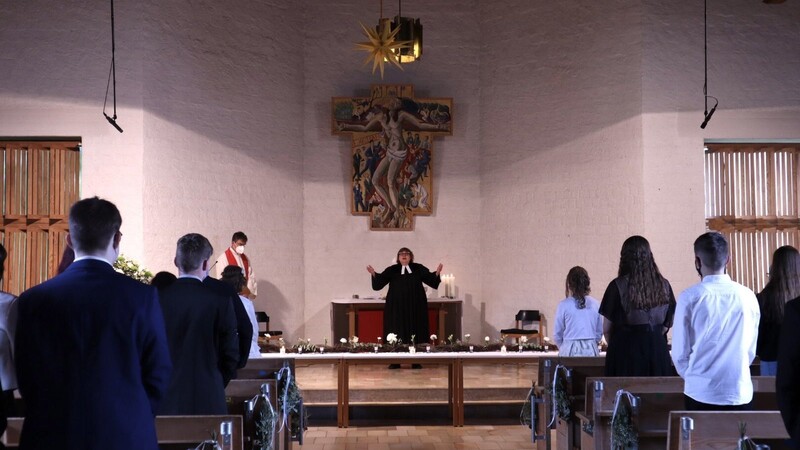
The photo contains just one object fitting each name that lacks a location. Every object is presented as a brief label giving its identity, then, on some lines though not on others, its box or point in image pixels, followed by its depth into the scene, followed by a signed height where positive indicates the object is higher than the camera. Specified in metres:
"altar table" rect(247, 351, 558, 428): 8.11 -0.99
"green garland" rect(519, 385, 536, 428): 6.66 -1.21
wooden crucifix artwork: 13.38 +1.71
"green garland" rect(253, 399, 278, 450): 4.53 -0.89
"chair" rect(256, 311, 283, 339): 12.32 -0.89
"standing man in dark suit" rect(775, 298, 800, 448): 2.47 -0.34
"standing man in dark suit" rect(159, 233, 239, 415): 3.98 -0.34
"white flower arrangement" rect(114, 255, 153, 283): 8.16 -0.10
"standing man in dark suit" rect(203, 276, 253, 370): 4.08 -0.30
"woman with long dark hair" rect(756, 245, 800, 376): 4.81 -0.22
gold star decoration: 9.02 +2.24
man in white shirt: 3.82 -0.35
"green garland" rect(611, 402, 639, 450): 4.22 -0.85
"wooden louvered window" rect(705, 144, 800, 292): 10.72 +0.67
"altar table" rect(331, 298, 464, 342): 12.52 -0.88
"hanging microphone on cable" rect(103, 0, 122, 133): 9.31 +2.10
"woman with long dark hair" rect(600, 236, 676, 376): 4.84 -0.33
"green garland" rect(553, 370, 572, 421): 5.80 -0.97
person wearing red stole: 11.20 +0.00
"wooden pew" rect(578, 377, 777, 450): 4.45 -0.76
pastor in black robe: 11.98 -0.67
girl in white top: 6.52 -0.49
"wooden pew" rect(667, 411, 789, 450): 3.19 -0.65
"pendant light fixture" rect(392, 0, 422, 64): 9.09 +2.37
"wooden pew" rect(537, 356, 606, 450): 5.88 -0.91
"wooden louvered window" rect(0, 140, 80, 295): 9.95 +0.63
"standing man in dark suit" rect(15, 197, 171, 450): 2.58 -0.30
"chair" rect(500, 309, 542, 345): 12.12 -1.03
